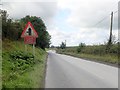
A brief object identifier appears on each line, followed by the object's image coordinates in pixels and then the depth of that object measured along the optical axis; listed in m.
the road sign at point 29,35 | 6.18
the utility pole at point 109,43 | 16.04
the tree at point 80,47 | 26.56
